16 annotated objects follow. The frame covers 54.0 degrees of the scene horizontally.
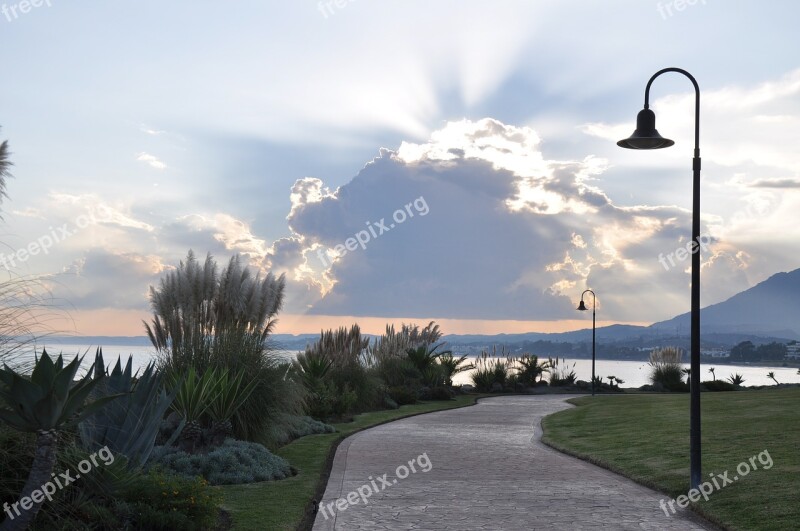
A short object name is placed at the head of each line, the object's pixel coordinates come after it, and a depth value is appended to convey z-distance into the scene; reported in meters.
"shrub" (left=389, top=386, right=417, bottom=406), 28.52
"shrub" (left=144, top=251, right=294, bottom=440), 13.55
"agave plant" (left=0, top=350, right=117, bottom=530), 5.79
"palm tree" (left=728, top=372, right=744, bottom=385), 42.03
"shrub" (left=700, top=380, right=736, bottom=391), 40.41
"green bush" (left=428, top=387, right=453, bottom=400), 32.09
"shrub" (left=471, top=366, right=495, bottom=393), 40.00
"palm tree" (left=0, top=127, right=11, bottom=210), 7.44
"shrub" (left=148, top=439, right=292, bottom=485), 11.22
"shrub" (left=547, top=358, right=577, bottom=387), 43.59
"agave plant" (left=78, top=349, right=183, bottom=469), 8.45
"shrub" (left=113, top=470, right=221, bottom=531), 7.55
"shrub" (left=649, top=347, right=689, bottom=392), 40.95
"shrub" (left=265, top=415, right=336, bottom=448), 13.84
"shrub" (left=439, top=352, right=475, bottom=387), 35.62
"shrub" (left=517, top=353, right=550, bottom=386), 41.72
